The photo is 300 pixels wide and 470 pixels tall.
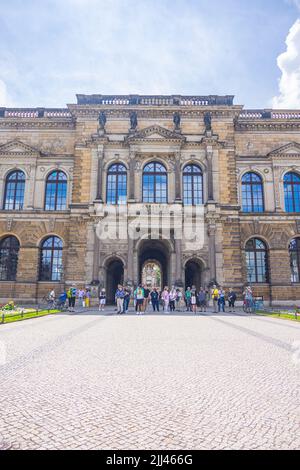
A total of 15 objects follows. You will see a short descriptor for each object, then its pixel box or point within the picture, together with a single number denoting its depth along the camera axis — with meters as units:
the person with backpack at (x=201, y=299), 20.56
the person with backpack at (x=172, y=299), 19.82
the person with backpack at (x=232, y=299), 22.25
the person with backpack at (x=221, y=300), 19.51
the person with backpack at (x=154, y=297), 19.03
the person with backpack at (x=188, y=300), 20.44
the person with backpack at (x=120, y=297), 17.19
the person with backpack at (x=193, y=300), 18.47
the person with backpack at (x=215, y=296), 19.72
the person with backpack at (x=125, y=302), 17.95
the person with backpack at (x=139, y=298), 17.89
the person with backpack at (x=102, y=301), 19.79
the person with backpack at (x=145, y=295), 18.86
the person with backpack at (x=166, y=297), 18.69
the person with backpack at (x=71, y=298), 20.28
